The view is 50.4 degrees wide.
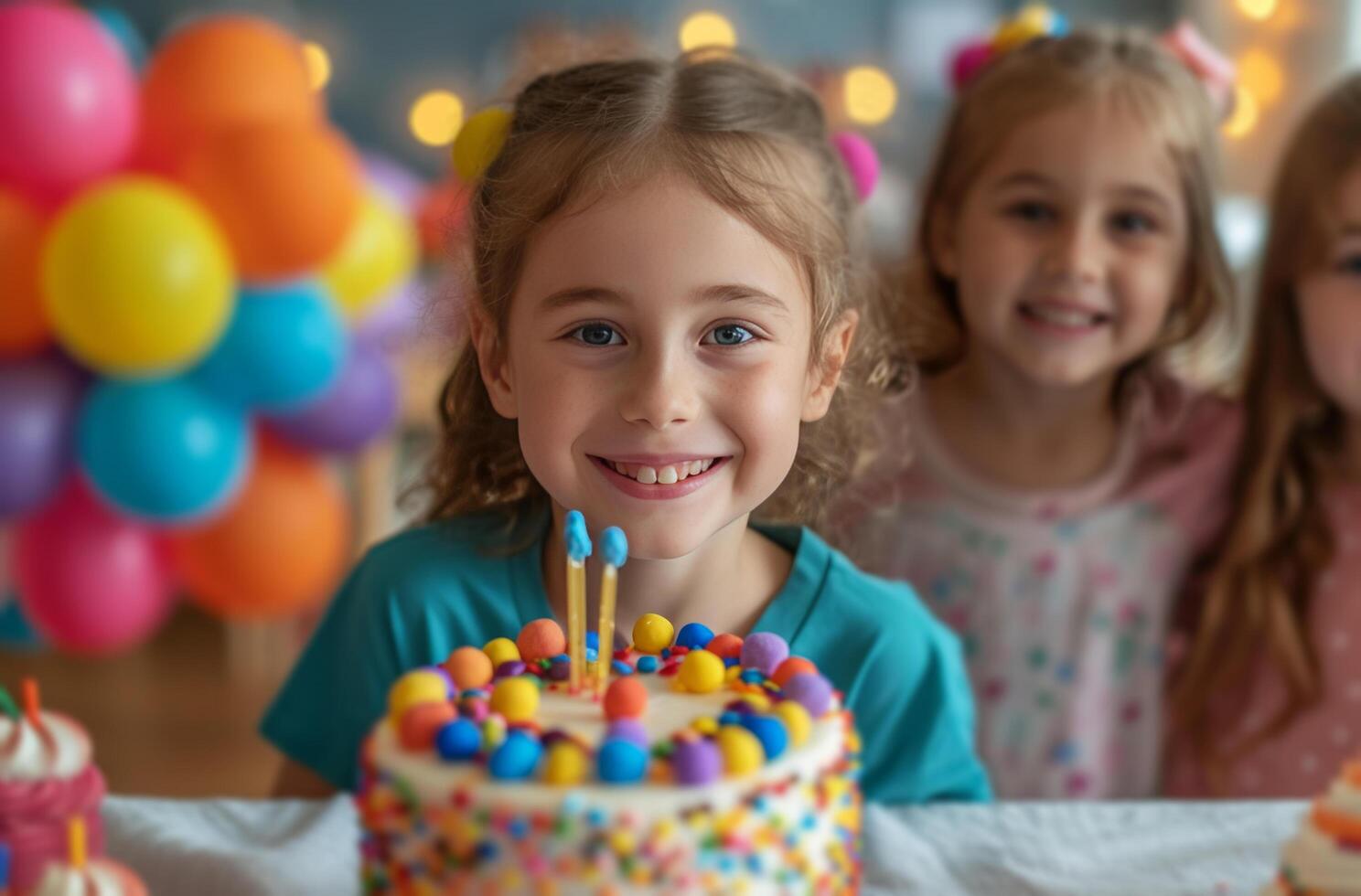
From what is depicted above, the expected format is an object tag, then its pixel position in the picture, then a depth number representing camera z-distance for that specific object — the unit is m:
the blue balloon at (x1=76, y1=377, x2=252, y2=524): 2.08
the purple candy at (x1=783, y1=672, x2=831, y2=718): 0.71
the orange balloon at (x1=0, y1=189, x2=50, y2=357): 1.98
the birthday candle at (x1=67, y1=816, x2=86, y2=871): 0.67
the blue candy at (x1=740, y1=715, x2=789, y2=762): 0.66
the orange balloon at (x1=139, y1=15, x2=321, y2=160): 2.16
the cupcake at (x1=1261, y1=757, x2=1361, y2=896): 0.70
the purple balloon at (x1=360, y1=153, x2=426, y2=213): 3.23
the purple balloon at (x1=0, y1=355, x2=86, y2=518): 2.07
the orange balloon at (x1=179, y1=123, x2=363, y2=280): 2.09
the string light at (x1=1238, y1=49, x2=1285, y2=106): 3.27
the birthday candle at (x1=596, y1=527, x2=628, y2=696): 0.68
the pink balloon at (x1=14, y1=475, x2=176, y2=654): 2.23
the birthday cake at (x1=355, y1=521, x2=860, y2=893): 0.62
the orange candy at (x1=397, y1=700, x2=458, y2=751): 0.66
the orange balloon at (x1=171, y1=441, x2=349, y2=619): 2.42
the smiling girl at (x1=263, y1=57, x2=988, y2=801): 0.80
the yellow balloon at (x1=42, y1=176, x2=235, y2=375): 1.96
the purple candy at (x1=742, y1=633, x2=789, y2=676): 0.78
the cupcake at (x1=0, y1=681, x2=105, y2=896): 0.67
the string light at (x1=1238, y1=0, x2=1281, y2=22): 3.19
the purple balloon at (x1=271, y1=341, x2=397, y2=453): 2.48
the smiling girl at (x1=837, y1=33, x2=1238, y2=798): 1.54
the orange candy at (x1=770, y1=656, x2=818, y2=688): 0.75
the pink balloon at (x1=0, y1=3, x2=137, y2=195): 1.95
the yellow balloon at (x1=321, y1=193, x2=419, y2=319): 2.50
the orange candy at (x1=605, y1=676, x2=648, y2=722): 0.69
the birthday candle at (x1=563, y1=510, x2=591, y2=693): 0.70
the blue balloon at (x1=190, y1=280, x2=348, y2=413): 2.20
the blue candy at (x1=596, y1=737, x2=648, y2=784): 0.63
